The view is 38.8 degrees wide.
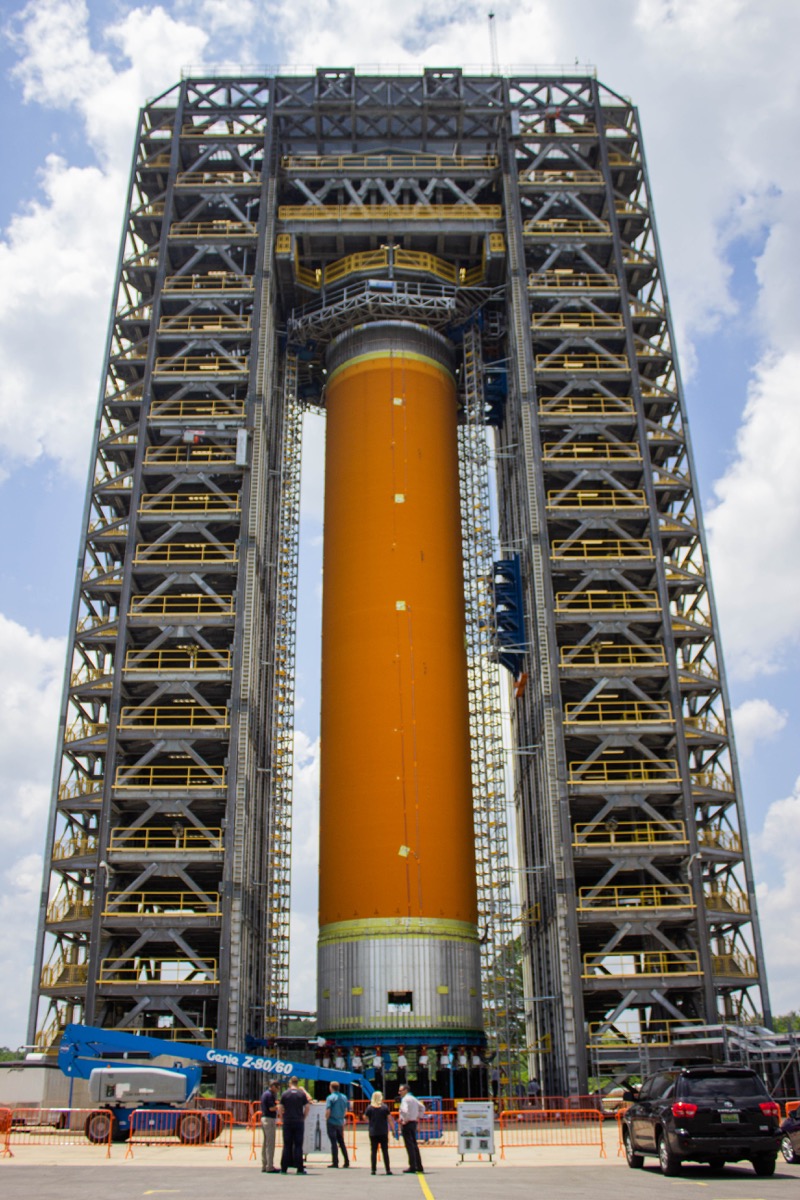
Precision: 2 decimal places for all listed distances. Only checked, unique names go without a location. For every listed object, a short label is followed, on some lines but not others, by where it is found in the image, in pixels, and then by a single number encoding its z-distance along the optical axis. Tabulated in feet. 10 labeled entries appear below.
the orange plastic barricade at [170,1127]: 89.35
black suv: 57.00
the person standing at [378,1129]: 64.90
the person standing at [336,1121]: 71.15
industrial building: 126.31
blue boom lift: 89.04
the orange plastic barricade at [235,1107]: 106.59
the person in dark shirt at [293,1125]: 64.18
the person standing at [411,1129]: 65.30
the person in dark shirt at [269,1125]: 66.85
